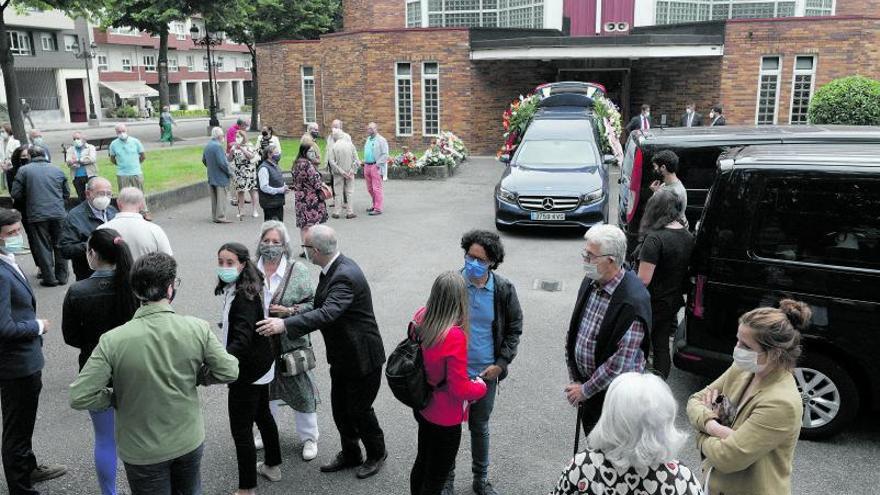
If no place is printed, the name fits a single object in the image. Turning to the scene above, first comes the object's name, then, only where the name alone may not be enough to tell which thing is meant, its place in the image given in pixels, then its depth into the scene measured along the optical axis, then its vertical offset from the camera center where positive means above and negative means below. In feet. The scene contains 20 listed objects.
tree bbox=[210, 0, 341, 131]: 111.75 +12.62
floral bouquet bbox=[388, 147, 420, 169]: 61.19 -5.09
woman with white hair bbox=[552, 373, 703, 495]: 8.24 -3.96
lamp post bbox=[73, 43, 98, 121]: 156.25 +10.62
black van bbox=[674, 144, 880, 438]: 16.12 -3.74
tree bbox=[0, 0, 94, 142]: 59.52 +2.38
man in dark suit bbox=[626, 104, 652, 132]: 62.59 -1.98
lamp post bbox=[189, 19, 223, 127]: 92.49 +7.96
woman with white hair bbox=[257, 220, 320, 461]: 15.51 -4.25
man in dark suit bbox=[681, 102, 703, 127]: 62.34 -1.80
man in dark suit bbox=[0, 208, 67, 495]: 13.68 -4.88
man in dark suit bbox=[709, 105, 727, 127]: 58.39 -1.63
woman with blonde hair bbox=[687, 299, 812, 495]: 9.70 -4.36
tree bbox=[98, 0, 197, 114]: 94.48 +11.52
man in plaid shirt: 12.66 -3.94
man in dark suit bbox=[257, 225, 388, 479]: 14.53 -4.80
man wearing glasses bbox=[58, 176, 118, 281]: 20.17 -3.29
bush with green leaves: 54.60 -0.58
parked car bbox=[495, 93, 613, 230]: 38.32 -4.40
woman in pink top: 12.10 -4.59
